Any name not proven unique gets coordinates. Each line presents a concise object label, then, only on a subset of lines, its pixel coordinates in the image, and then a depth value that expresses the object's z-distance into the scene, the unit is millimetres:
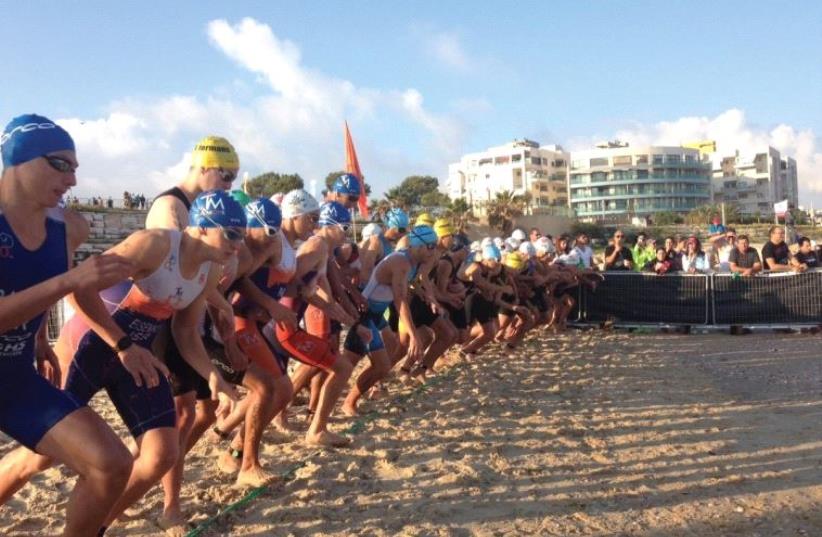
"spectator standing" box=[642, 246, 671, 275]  14516
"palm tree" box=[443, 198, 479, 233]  63688
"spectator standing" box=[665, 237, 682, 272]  14766
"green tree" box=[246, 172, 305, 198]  89875
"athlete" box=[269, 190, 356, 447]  5301
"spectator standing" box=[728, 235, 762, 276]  13891
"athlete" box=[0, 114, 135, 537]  2842
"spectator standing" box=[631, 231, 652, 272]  15742
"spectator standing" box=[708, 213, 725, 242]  16031
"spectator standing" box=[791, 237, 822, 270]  13769
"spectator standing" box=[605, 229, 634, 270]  15180
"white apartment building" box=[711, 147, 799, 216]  124562
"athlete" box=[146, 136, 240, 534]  4062
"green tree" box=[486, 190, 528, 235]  62875
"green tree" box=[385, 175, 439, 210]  108188
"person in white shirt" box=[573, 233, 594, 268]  14844
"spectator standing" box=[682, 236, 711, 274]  14656
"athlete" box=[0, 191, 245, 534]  3352
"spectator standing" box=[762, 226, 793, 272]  13812
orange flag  21938
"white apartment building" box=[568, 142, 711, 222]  106750
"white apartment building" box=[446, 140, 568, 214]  112125
